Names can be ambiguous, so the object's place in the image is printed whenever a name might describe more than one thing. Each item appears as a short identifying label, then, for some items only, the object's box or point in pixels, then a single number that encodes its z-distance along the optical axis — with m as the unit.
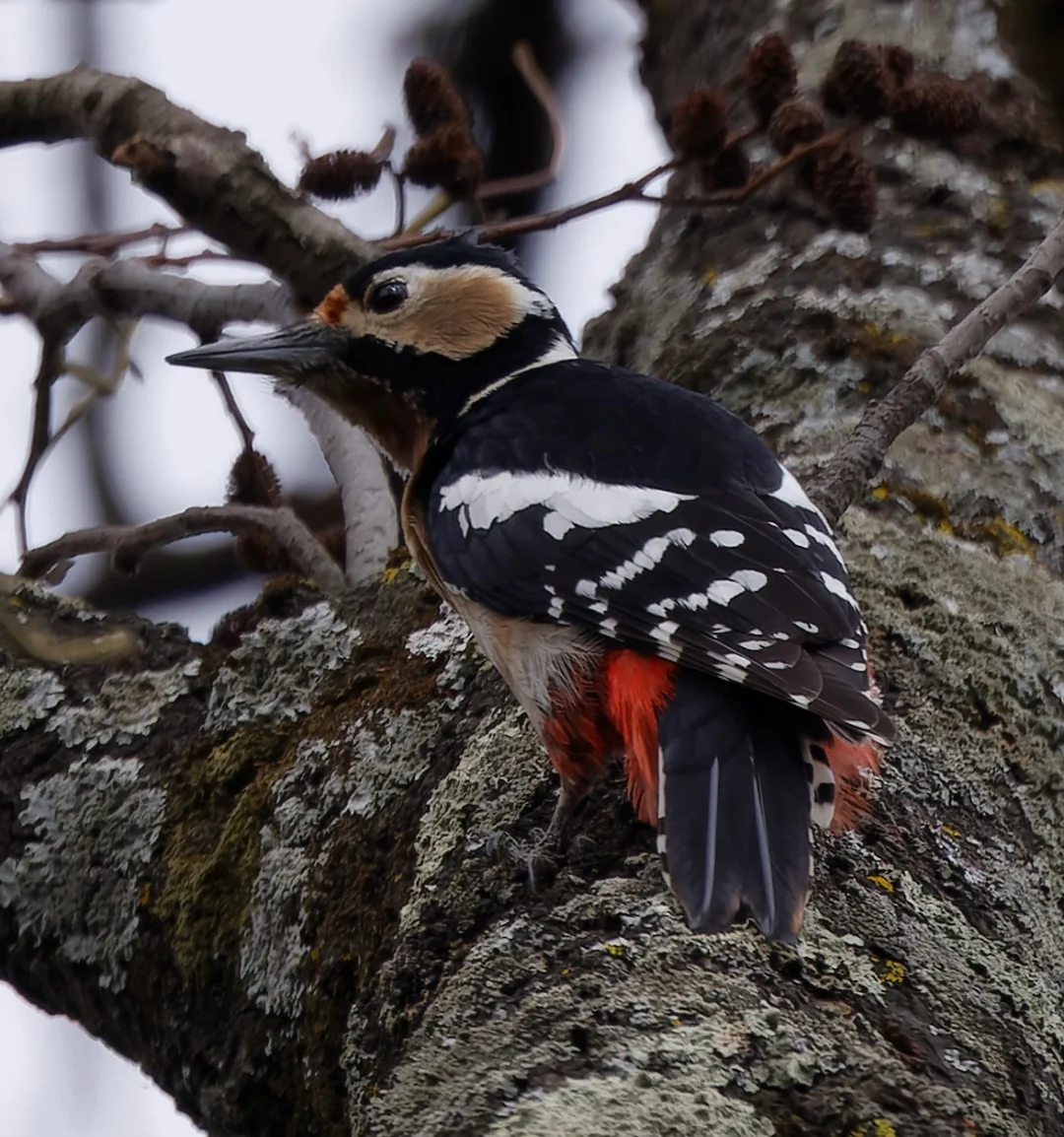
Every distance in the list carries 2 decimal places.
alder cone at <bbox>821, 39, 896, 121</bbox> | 4.89
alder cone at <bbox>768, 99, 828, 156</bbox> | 4.94
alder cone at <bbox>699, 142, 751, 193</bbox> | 5.11
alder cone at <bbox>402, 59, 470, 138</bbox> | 5.08
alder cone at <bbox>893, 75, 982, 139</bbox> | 5.02
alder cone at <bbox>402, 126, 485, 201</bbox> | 4.89
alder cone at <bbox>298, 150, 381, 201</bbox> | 4.99
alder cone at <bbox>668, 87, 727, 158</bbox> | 4.91
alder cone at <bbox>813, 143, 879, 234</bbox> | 5.02
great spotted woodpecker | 3.16
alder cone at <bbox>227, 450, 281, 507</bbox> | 5.22
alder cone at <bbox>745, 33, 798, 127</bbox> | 4.98
